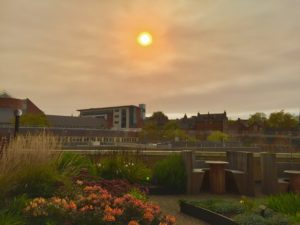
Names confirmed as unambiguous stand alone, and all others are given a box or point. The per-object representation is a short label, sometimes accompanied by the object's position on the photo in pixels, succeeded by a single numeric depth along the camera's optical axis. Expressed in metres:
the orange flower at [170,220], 2.80
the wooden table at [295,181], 6.04
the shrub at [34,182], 3.36
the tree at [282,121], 49.62
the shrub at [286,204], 3.86
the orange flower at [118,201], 2.83
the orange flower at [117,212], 2.60
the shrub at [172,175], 5.95
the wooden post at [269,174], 6.14
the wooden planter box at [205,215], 3.68
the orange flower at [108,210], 2.60
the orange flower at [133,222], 2.45
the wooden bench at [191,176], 5.97
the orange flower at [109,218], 2.51
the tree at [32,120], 31.22
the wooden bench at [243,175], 5.97
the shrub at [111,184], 3.88
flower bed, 2.63
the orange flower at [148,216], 2.63
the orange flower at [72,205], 2.74
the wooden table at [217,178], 6.18
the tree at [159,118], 56.34
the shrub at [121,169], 5.58
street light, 7.79
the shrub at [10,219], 2.54
